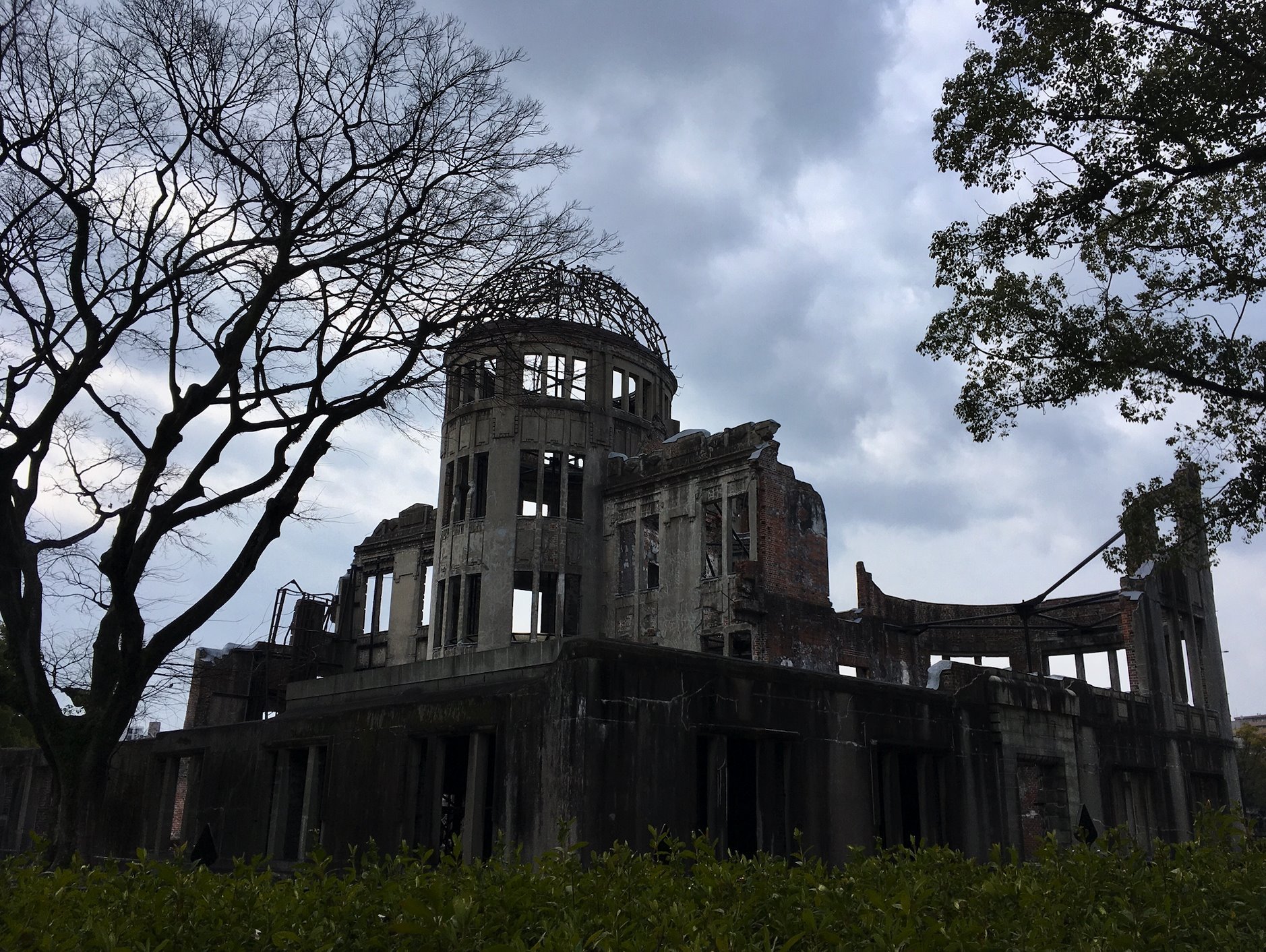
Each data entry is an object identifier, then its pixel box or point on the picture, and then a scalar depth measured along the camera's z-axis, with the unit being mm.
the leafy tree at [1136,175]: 12203
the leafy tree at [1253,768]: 58500
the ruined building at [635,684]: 13227
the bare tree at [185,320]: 15016
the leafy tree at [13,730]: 40500
